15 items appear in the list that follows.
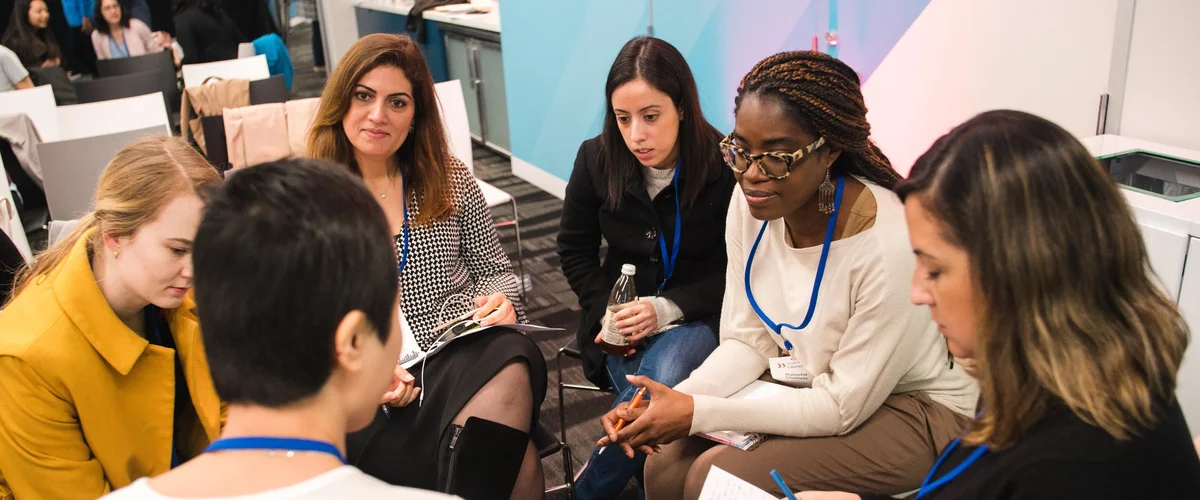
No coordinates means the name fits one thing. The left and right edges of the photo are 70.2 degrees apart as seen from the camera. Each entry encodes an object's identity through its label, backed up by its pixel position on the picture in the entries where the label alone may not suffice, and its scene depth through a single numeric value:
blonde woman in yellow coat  1.57
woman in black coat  2.36
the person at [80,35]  8.87
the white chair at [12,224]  3.16
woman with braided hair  1.77
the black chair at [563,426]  2.45
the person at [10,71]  5.88
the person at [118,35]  7.74
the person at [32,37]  7.42
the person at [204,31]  7.44
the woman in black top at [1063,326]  1.05
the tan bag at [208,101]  4.59
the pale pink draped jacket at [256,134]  3.96
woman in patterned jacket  2.09
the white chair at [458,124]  4.14
